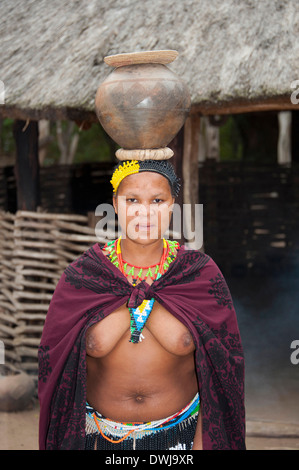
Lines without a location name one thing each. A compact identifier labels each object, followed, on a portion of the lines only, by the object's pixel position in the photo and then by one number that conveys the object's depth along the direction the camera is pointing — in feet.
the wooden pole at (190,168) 16.79
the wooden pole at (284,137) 44.91
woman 7.06
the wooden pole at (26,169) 19.43
